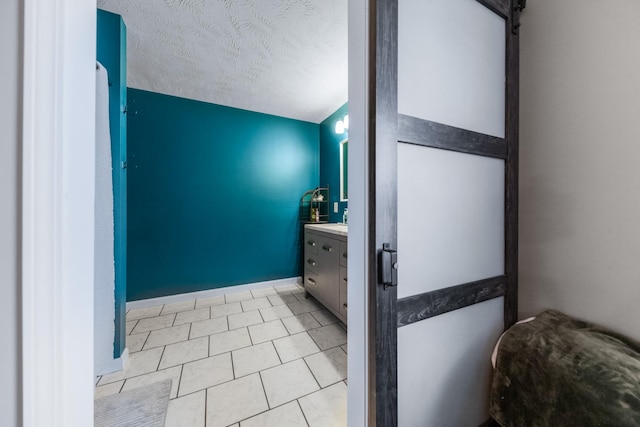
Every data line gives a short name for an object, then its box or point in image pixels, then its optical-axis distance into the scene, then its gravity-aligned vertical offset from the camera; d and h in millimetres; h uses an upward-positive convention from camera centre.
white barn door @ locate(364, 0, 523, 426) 740 +38
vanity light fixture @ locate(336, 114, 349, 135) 2736 +1083
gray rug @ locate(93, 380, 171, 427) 1177 -1115
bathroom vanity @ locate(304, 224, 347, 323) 2010 -574
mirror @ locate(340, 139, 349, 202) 2984 +591
